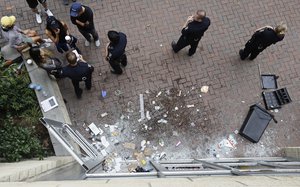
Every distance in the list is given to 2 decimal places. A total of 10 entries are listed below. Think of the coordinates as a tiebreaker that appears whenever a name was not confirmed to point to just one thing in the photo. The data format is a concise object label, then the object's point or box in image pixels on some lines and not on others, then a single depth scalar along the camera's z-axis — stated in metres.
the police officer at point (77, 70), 6.98
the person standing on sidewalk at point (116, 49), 7.06
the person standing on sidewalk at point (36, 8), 8.25
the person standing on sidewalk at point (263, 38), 7.52
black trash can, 8.06
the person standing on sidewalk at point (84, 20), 7.37
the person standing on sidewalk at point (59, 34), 7.42
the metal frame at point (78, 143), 5.42
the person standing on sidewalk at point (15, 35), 7.28
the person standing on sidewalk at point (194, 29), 7.35
